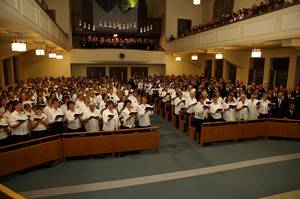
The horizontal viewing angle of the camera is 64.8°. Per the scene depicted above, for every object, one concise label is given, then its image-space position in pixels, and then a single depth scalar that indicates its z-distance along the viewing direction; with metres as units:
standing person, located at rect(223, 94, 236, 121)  8.26
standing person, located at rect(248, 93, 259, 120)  8.46
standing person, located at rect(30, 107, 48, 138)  6.27
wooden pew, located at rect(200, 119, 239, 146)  7.61
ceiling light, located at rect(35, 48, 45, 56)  10.30
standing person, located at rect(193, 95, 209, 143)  8.06
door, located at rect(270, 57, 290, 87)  12.12
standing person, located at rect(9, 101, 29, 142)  5.90
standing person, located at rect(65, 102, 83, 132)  6.81
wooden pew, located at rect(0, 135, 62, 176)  5.45
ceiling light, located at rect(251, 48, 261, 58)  9.90
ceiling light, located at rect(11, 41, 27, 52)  6.69
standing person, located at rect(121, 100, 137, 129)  7.10
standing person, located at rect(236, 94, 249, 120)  8.19
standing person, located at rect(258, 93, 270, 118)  8.62
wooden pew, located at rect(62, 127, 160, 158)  6.54
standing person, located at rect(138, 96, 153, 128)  7.49
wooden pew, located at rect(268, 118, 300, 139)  8.11
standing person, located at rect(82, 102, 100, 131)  7.02
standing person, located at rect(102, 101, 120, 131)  6.90
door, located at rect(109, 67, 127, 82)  21.12
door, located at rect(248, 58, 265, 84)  13.61
